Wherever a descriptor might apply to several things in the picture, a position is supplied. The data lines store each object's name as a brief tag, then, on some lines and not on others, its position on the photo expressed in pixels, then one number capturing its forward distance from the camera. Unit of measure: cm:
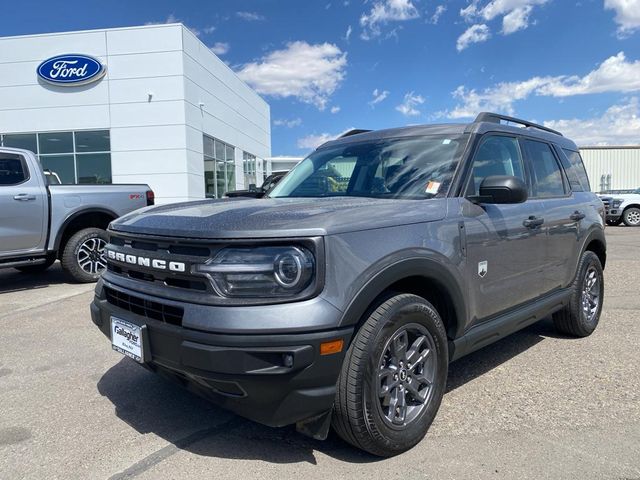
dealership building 1722
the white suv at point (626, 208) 1923
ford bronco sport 224
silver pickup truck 683
